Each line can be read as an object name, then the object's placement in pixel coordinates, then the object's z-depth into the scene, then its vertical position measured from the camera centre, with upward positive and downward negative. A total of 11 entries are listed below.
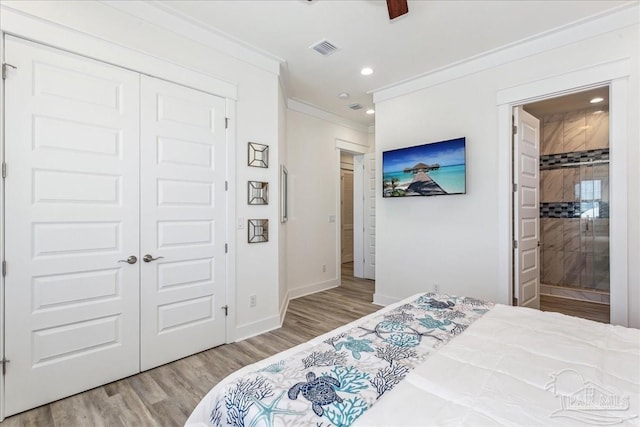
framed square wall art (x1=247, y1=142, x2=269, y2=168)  3.07 +0.62
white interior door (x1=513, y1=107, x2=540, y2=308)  3.07 +0.03
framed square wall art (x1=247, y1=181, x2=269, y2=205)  3.08 +0.22
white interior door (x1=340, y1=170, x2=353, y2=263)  7.15 -0.04
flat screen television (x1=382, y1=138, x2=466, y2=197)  3.31 +0.52
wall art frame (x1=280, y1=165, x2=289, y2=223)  3.69 +0.25
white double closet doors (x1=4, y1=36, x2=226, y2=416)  1.92 -0.07
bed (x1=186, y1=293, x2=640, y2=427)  0.93 -0.62
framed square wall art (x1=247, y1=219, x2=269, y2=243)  3.09 -0.18
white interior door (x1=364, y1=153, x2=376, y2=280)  5.55 -0.03
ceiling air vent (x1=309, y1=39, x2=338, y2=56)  2.93 +1.68
